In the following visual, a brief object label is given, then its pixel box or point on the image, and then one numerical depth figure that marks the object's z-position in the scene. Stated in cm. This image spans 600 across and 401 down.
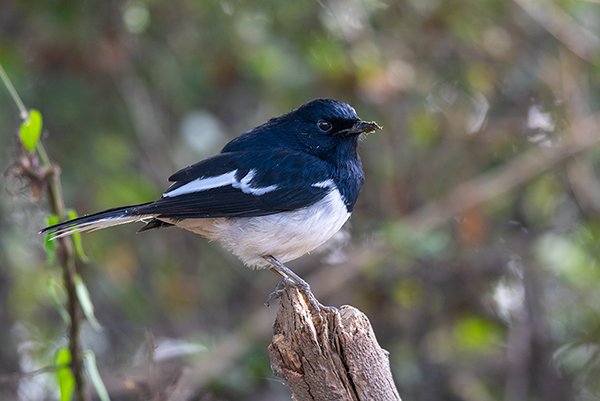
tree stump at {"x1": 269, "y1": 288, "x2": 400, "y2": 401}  613
